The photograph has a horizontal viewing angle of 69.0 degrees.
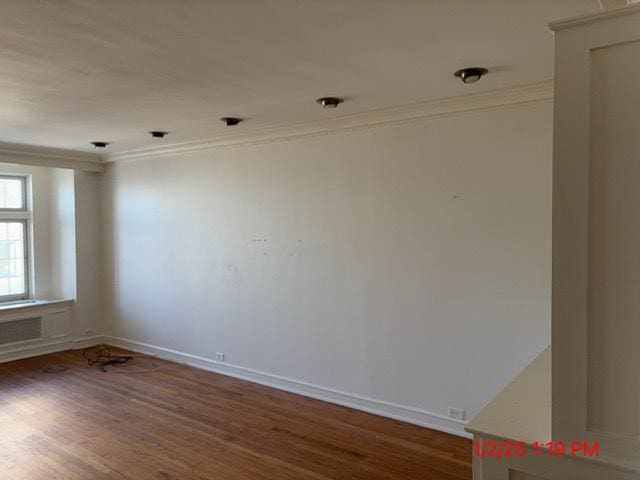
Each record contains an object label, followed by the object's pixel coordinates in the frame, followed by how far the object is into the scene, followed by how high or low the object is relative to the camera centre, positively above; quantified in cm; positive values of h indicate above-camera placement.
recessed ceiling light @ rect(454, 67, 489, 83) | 271 +91
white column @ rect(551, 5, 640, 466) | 130 -2
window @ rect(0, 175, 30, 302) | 588 -6
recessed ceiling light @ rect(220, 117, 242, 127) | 389 +93
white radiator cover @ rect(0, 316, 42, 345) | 552 -118
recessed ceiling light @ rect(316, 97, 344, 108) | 330 +92
